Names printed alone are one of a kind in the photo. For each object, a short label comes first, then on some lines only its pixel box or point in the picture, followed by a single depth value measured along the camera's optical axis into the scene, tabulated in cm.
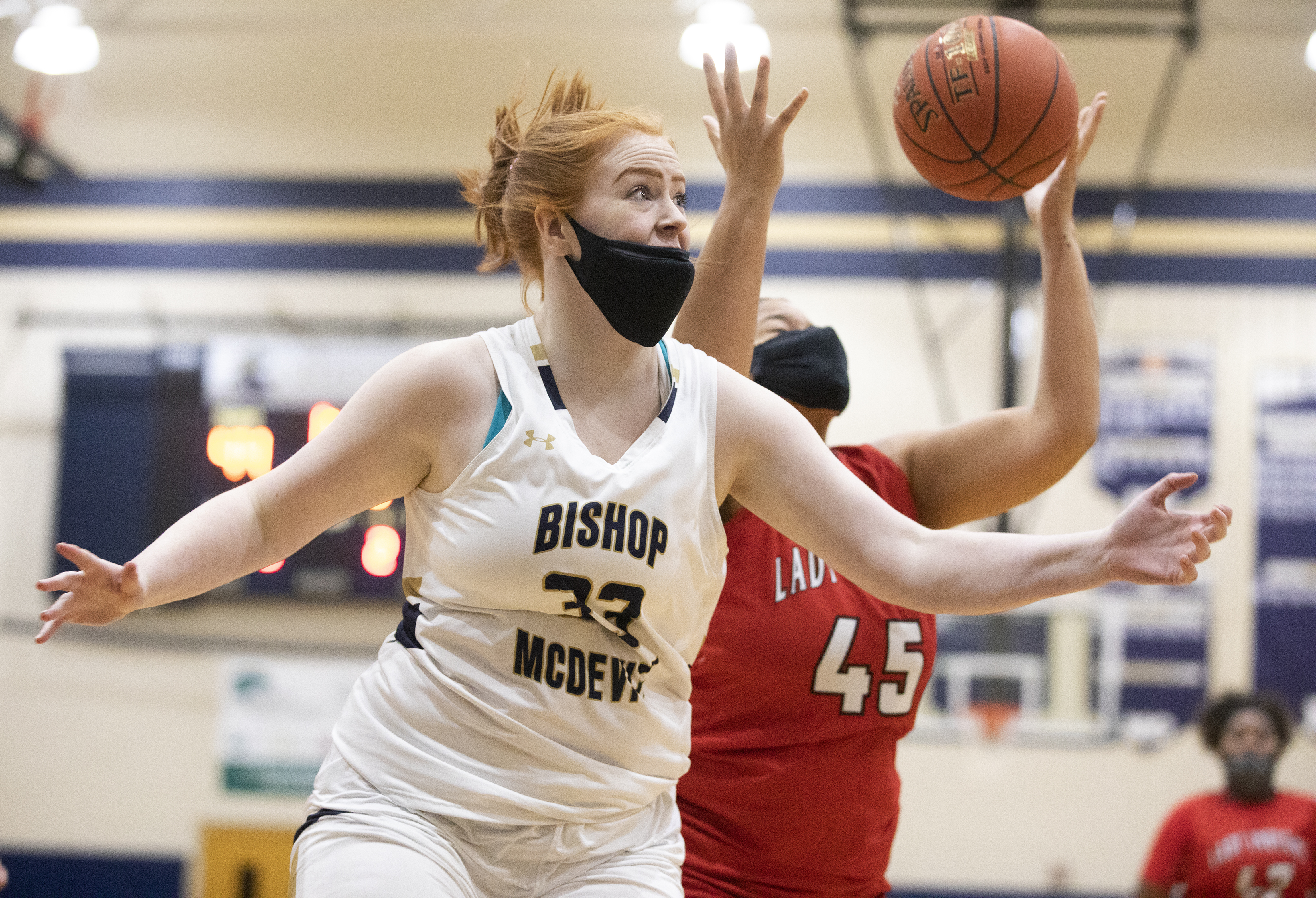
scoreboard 1410
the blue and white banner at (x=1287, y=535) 1440
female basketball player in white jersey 344
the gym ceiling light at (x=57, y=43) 1245
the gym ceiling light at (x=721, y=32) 1246
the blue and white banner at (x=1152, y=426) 1470
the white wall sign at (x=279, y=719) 1498
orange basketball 537
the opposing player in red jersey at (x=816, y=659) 475
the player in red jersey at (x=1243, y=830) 1092
